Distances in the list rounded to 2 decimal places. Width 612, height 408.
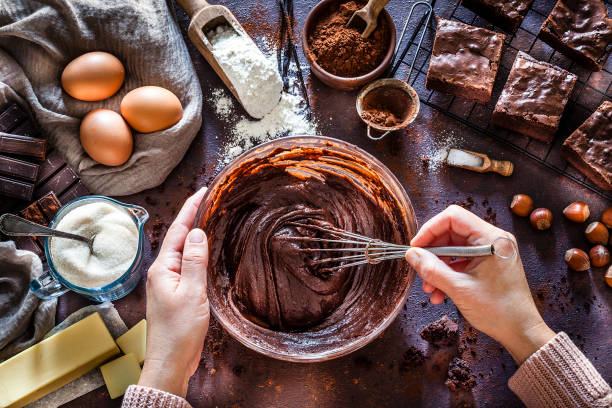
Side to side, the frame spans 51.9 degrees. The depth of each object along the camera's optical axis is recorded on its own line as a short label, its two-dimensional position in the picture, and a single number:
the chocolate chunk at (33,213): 0.60
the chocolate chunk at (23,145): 0.60
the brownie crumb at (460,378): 0.61
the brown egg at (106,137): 0.59
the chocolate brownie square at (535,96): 0.62
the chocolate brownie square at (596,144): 0.61
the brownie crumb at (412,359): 0.61
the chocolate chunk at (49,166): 0.61
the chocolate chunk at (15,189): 0.60
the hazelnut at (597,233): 0.62
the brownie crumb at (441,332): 0.61
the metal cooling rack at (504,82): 0.64
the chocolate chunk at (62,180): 0.61
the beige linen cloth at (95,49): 0.61
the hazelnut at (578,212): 0.62
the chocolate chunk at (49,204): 0.60
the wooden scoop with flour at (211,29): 0.63
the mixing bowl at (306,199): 0.55
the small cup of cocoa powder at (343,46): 0.62
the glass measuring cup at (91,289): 0.57
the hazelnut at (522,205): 0.63
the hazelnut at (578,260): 0.62
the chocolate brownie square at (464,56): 0.63
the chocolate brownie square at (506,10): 0.63
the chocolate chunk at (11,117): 0.60
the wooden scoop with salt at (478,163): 0.63
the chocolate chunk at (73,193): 0.61
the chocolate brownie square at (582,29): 0.63
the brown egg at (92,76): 0.60
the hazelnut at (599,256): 0.62
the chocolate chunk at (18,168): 0.59
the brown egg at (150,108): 0.60
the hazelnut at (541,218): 0.62
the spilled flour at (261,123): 0.64
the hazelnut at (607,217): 0.62
